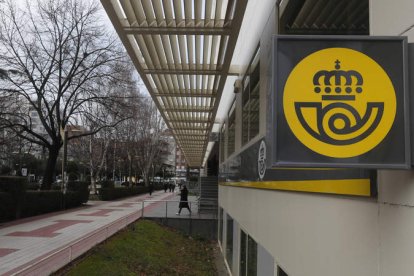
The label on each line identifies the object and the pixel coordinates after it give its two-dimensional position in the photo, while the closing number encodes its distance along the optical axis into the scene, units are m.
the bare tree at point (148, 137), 52.23
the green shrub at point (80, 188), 31.43
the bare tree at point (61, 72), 26.61
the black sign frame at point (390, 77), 2.20
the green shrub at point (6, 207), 19.66
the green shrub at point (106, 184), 41.69
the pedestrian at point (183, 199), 24.12
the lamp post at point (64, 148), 27.77
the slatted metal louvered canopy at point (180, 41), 8.89
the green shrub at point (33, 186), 37.94
